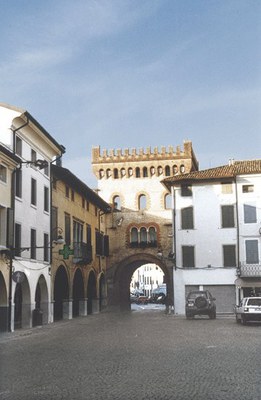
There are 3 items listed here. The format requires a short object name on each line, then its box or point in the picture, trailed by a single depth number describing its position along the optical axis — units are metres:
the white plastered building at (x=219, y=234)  41.28
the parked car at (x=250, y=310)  27.14
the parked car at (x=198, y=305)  33.09
